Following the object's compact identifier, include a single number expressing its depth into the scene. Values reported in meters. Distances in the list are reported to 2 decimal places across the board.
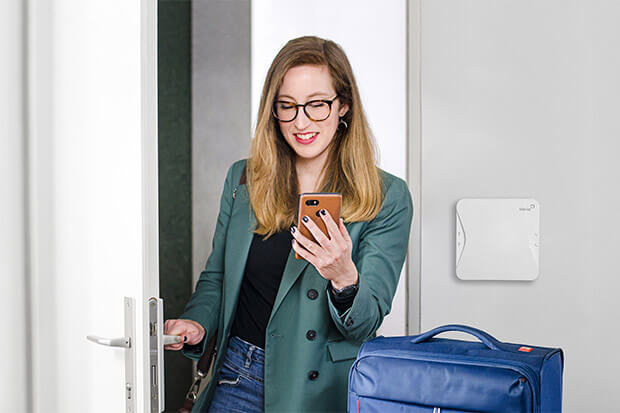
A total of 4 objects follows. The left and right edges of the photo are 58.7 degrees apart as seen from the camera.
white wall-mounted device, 1.44
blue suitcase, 1.01
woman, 1.34
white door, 1.06
